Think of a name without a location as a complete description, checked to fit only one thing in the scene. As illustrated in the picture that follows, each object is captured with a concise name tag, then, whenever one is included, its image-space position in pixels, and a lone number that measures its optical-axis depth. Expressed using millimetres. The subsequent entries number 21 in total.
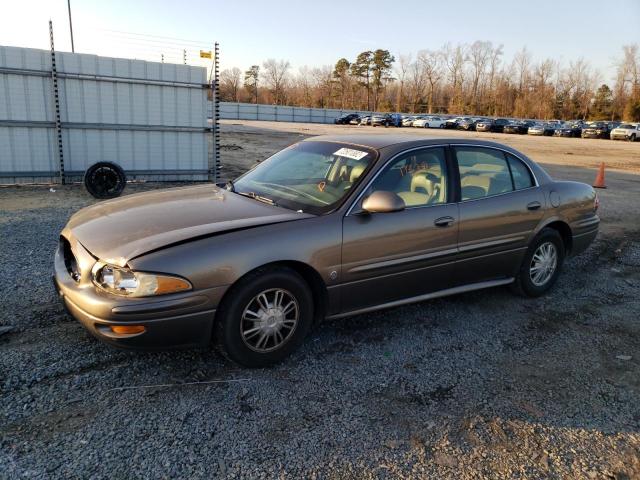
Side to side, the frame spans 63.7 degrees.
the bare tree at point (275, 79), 96625
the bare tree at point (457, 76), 106625
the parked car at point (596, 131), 49094
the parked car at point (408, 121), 59656
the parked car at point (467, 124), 56425
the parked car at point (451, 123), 57688
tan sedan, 3119
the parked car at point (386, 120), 56275
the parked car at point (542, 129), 53000
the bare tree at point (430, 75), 107000
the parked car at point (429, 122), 58125
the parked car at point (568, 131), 51875
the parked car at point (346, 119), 59281
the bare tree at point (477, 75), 106500
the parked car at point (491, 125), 54812
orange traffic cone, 14106
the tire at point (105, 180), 9279
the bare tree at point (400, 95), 96300
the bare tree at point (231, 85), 88375
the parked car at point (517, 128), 54594
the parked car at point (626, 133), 45656
